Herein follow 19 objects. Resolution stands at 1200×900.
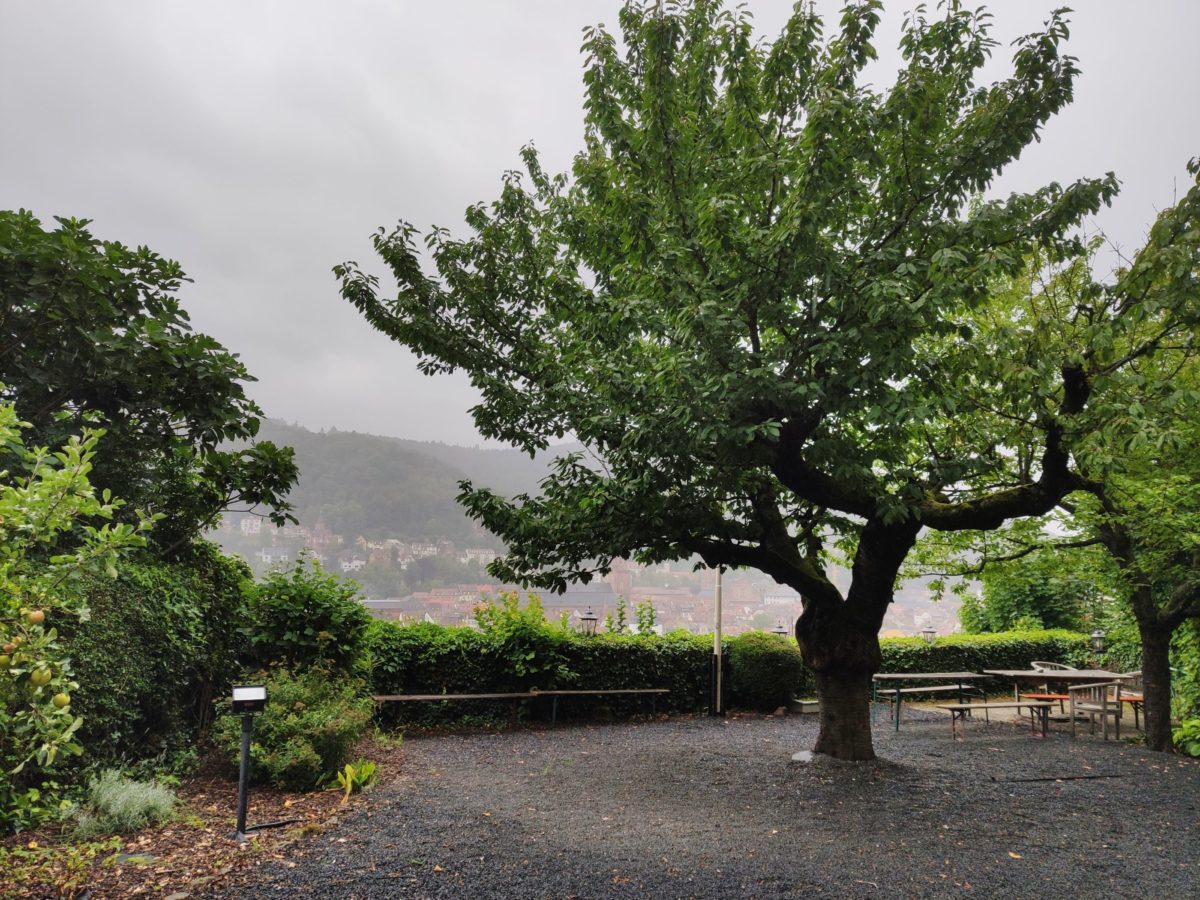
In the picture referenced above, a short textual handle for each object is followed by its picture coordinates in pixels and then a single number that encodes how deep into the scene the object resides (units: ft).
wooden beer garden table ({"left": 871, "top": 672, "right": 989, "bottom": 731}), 30.76
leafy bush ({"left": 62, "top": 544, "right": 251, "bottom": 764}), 15.90
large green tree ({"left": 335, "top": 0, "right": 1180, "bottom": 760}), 15.23
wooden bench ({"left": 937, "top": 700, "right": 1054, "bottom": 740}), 29.84
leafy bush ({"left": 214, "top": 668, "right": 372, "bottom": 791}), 18.03
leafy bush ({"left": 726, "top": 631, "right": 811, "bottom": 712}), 36.55
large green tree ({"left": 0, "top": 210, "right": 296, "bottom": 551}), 13.88
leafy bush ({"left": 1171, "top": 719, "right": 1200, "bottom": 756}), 26.43
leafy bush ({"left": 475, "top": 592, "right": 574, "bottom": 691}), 31.63
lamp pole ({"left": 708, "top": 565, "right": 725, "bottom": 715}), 35.58
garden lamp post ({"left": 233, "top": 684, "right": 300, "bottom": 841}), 13.73
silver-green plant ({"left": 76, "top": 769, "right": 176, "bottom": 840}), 13.57
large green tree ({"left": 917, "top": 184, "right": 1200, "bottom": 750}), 13.46
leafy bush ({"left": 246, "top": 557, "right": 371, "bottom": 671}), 23.13
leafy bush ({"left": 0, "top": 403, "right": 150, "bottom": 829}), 7.34
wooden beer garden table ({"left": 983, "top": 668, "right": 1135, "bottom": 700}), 30.68
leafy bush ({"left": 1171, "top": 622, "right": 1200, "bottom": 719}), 27.73
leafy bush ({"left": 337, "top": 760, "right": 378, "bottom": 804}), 17.38
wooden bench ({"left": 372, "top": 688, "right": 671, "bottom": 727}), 28.02
